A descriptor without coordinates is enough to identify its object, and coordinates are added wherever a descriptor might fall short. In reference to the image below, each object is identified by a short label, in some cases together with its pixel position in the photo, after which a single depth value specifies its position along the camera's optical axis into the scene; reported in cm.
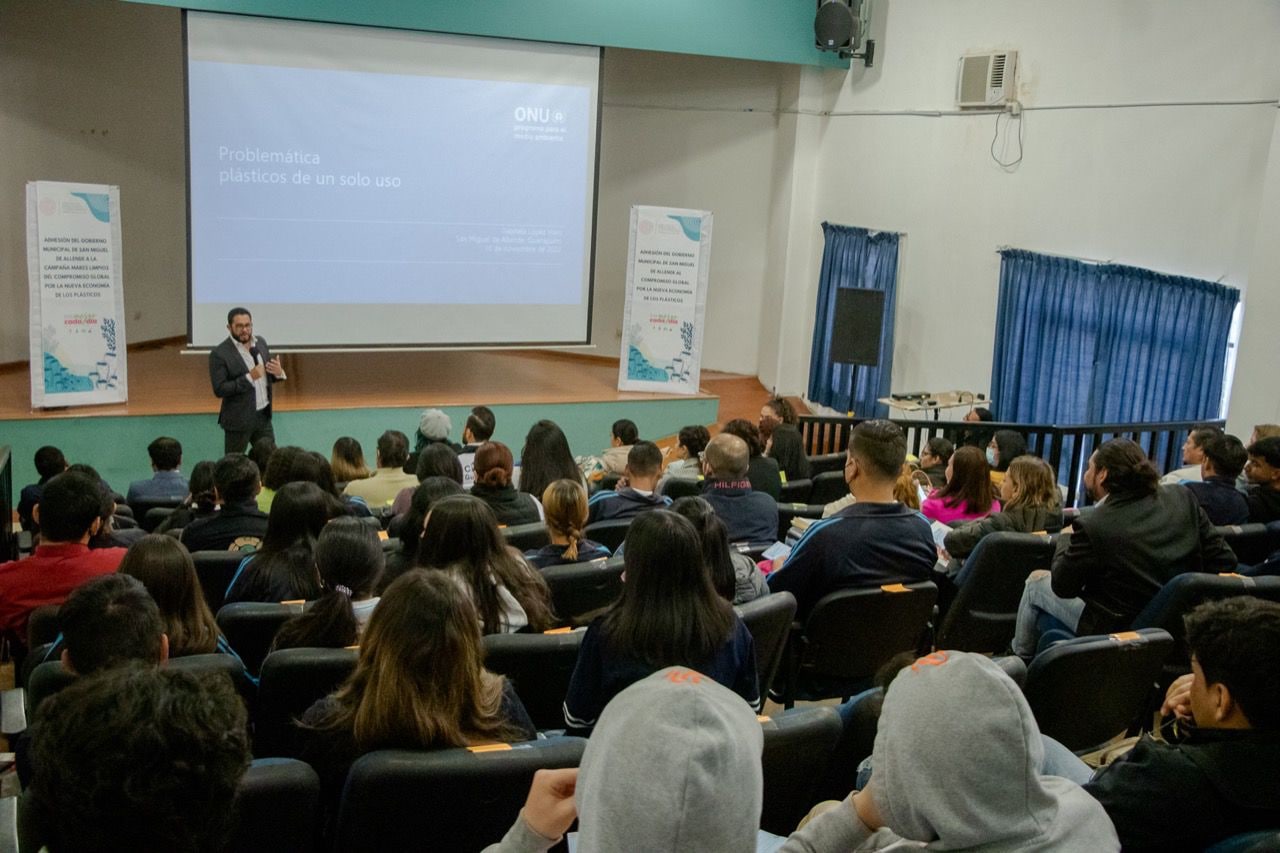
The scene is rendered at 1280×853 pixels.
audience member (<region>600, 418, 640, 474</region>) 597
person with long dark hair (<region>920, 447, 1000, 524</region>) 459
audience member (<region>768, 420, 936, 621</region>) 348
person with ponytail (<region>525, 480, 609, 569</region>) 362
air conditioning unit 888
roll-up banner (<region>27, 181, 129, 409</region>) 733
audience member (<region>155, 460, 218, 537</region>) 418
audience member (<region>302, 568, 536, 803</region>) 209
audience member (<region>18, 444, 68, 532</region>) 489
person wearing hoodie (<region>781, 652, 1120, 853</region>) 144
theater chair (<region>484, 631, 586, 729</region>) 277
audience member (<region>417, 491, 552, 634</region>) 306
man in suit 710
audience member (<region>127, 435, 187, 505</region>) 532
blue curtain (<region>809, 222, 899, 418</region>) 1033
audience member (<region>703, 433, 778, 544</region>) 426
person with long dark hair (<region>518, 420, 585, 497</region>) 502
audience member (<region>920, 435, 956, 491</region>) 568
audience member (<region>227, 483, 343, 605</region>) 335
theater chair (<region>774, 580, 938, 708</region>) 345
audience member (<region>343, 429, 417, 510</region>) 516
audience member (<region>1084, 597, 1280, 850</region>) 188
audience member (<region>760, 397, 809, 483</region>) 606
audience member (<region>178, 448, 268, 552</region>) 392
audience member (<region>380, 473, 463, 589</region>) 361
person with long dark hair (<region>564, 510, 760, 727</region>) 254
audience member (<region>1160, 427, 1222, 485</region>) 464
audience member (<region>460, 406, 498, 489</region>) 564
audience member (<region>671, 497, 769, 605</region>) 308
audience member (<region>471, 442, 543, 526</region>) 431
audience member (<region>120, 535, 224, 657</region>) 268
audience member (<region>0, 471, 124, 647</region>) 331
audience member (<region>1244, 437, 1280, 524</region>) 438
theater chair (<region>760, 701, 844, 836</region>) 226
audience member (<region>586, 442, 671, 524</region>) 446
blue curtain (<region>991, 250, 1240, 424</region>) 711
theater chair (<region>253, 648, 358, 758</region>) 255
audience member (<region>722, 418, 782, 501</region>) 524
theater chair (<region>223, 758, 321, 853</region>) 184
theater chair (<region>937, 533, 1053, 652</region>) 389
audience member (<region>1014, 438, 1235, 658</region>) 351
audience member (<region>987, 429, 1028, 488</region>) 604
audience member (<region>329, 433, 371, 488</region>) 544
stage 768
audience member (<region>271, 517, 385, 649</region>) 276
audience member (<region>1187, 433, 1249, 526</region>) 427
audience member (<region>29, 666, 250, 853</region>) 111
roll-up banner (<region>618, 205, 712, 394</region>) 929
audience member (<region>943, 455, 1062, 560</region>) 412
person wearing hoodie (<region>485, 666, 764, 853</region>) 121
